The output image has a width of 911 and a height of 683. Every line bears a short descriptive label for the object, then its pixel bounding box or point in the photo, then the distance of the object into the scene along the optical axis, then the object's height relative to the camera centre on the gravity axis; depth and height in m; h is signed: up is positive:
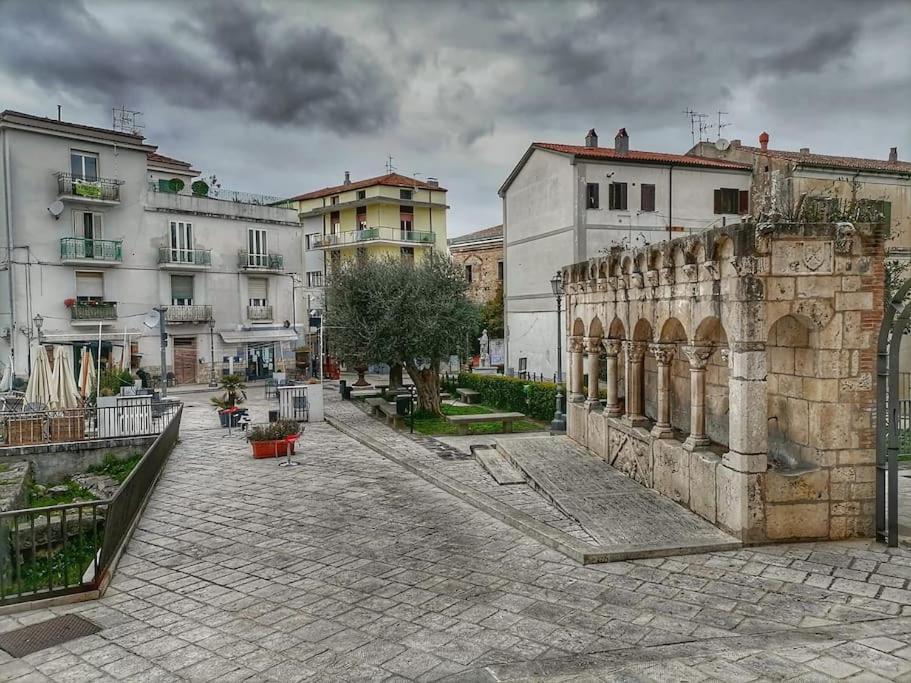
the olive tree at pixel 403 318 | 20.44 +0.49
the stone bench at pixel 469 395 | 25.27 -2.46
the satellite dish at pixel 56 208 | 29.80 +6.03
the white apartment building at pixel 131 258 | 29.30 +4.08
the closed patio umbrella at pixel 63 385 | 16.36 -1.14
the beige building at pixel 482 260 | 46.72 +5.26
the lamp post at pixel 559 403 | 16.58 -1.97
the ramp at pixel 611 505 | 8.33 -2.68
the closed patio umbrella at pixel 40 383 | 16.28 -1.07
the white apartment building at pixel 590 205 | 27.91 +5.56
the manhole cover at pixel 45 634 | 6.07 -2.85
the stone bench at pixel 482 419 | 18.62 -2.50
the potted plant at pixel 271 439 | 15.30 -2.42
